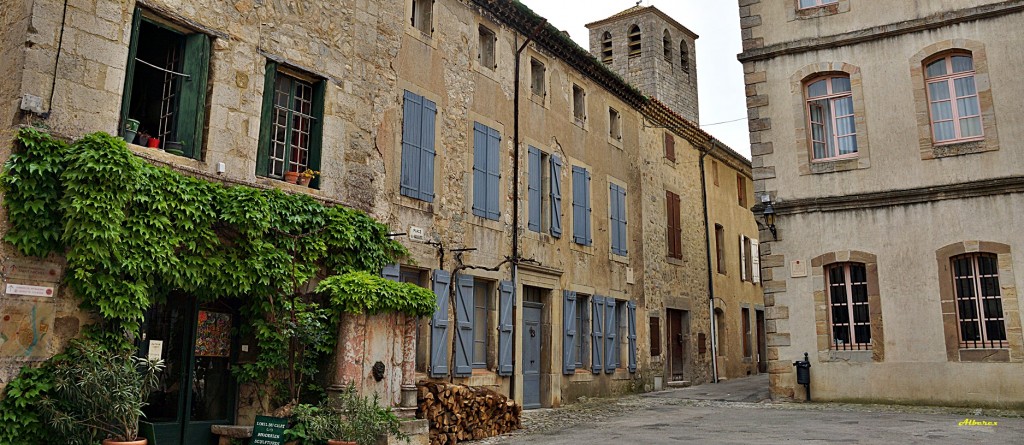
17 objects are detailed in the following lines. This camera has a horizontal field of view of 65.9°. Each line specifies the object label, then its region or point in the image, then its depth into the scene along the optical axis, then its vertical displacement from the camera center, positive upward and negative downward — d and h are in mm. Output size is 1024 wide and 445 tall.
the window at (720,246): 20625 +3174
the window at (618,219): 15961 +3009
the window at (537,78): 14469 +5261
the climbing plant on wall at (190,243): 6789 +1194
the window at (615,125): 16828 +5121
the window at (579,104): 15609 +5153
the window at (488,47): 13195 +5284
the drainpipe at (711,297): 19203 +1762
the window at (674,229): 18266 +3218
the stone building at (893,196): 11750 +2699
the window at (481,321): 12055 +701
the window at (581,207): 14712 +2977
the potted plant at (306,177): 9359 +2203
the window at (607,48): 25686 +10292
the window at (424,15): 11906 +5237
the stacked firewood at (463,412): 9281 -543
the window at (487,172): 12344 +3052
